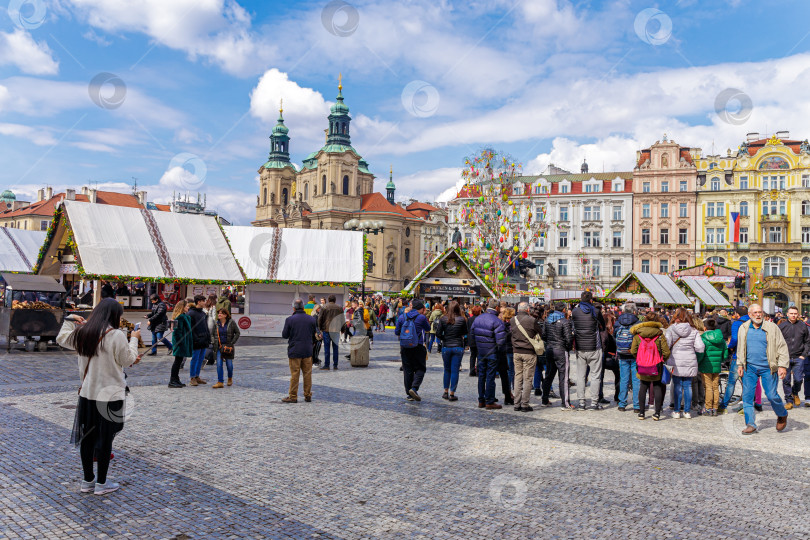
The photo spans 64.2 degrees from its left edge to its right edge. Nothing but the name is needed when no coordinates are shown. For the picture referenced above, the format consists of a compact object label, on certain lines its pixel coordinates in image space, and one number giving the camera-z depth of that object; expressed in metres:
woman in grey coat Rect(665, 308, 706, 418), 10.23
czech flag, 54.84
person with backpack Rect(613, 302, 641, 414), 10.71
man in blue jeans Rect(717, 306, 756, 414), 11.20
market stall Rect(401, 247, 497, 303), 22.98
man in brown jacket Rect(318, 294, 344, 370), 15.94
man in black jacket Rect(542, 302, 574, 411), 11.02
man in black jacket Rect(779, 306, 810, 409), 11.62
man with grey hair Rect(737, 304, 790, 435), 9.25
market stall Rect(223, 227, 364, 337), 26.08
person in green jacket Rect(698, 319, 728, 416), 10.53
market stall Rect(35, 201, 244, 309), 20.44
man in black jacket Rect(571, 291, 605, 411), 10.83
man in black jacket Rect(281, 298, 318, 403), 10.60
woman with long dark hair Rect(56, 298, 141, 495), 5.70
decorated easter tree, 33.84
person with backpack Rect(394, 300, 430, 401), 11.08
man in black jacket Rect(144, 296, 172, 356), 17.30
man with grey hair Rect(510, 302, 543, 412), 10.46
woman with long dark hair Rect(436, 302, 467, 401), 11.15
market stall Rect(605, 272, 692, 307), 25.14
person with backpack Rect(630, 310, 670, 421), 10.06
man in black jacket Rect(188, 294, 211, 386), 12.10
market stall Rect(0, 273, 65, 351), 17.22
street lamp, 31.99
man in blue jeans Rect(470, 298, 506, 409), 10.61
